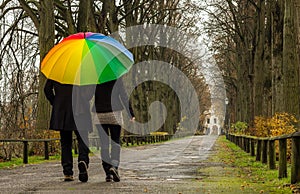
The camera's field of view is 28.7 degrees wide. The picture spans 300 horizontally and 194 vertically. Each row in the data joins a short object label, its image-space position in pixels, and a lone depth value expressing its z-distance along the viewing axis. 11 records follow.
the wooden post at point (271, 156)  12.77
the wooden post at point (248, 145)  22.08
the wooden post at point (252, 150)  19.29
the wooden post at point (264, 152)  14.63
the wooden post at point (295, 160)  8.58
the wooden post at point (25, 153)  15.91
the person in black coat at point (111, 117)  9.01
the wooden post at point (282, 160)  10.01
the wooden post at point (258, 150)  16.44
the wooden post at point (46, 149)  17.77
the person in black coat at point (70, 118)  8.93
